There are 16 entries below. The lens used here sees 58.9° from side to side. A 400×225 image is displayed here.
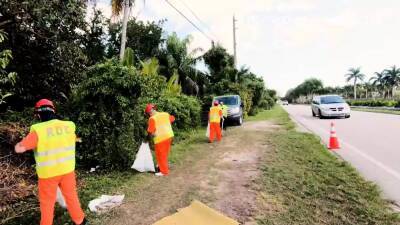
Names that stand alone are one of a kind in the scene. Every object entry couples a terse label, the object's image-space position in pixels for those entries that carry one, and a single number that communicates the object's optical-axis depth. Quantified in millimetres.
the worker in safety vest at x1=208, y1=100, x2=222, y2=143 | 12875
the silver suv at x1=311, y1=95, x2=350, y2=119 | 22516
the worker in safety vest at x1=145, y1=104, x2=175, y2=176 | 7672
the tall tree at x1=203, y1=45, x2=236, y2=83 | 31172
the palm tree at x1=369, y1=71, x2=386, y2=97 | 97000
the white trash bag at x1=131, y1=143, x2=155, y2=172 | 7977
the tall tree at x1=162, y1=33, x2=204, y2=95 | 27517
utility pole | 34469
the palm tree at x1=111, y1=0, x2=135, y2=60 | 15652
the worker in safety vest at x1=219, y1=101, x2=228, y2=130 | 15497
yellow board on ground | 4945
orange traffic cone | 10843
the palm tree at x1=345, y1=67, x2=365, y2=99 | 109000
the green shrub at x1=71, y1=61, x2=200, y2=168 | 8102
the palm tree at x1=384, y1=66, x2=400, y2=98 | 92938
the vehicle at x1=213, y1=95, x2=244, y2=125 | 19438
